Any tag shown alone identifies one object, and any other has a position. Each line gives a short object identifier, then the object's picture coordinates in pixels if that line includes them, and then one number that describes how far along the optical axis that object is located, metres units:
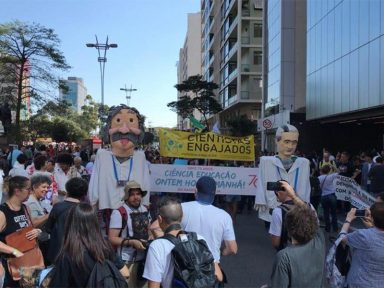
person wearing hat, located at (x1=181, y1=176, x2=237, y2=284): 4.23
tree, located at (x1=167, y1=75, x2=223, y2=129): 51.88
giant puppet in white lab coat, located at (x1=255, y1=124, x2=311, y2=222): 6.89
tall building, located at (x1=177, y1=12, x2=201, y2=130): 119.94
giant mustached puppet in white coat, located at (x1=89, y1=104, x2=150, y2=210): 6.18
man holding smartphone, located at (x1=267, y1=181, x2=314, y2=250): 4.64
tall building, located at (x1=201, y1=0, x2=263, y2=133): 52.03
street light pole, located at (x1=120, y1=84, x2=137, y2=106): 47.40
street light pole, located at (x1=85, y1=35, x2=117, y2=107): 28.23
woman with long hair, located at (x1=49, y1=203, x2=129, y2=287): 2.97
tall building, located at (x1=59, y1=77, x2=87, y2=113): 188.48
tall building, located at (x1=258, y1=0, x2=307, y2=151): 36.75
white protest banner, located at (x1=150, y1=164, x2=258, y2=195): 10.54
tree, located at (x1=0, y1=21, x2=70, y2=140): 31.19
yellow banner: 10.42
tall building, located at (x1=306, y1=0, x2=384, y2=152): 19.75
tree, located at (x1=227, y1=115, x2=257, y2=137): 43.66
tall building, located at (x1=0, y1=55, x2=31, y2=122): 31.93
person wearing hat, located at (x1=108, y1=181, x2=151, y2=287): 4.41
